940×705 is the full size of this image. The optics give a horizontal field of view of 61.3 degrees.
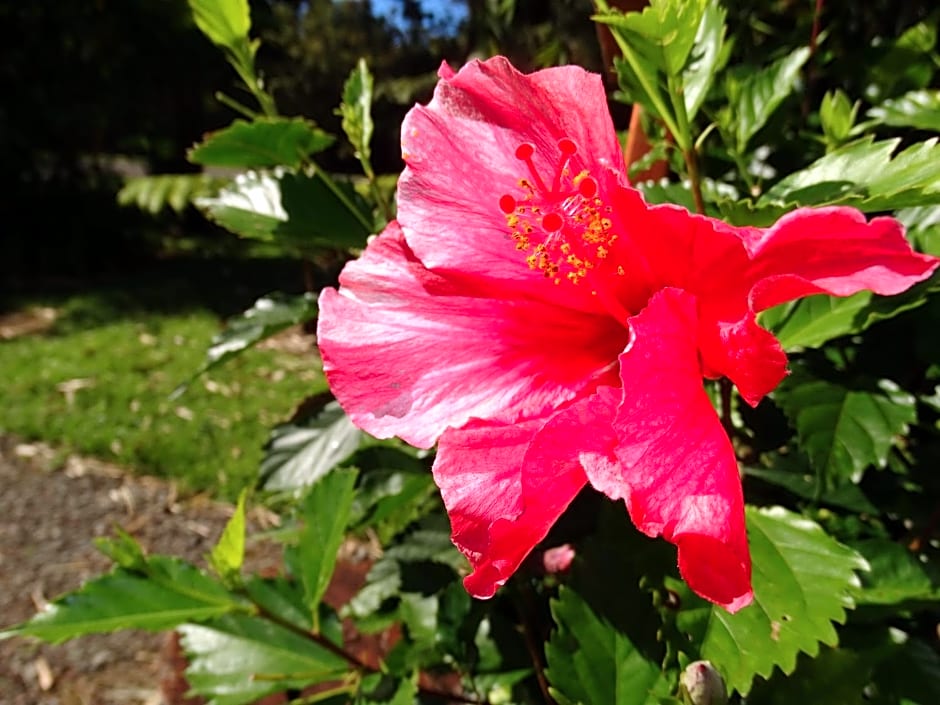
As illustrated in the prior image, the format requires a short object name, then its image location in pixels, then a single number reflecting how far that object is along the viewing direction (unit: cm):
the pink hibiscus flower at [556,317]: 13
